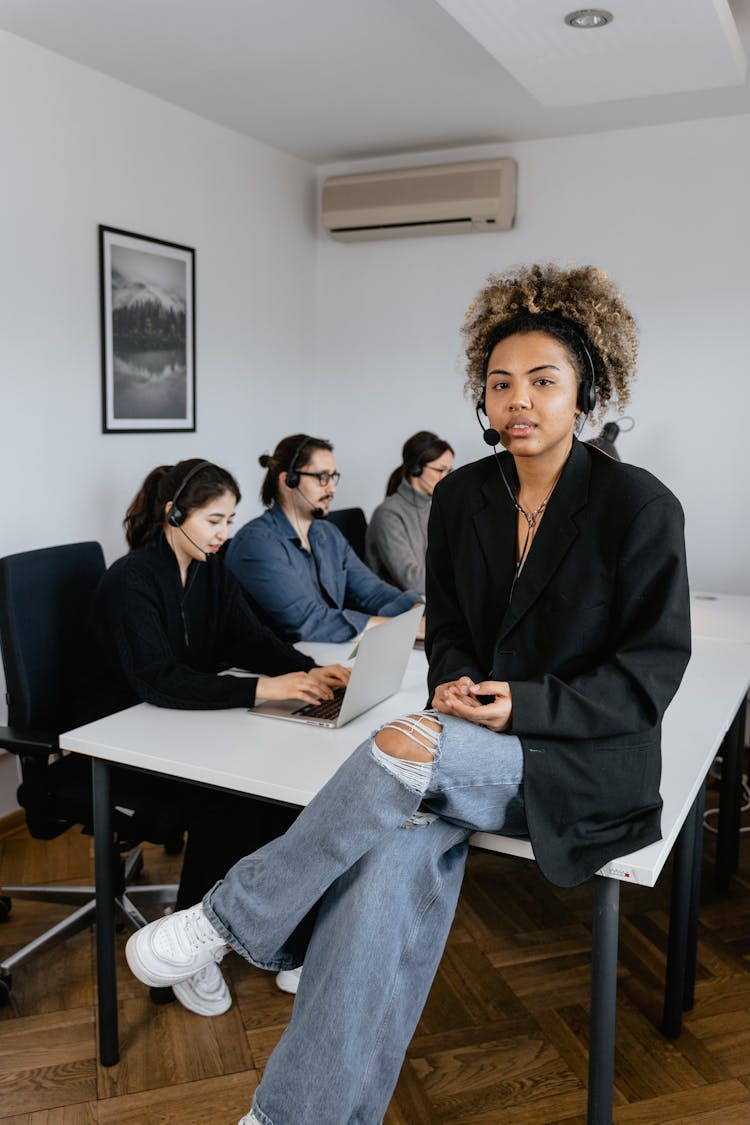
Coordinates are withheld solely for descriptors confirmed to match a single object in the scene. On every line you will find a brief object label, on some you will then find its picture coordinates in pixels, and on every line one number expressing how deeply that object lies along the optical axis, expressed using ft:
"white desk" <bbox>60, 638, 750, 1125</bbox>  4.70
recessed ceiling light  8.45
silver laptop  6.09
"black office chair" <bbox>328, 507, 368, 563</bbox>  12.25
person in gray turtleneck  11.94
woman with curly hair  4.63
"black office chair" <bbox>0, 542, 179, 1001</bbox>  6.97
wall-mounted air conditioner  13.61
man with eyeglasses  9.10
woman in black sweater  6.72
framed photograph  11.43
